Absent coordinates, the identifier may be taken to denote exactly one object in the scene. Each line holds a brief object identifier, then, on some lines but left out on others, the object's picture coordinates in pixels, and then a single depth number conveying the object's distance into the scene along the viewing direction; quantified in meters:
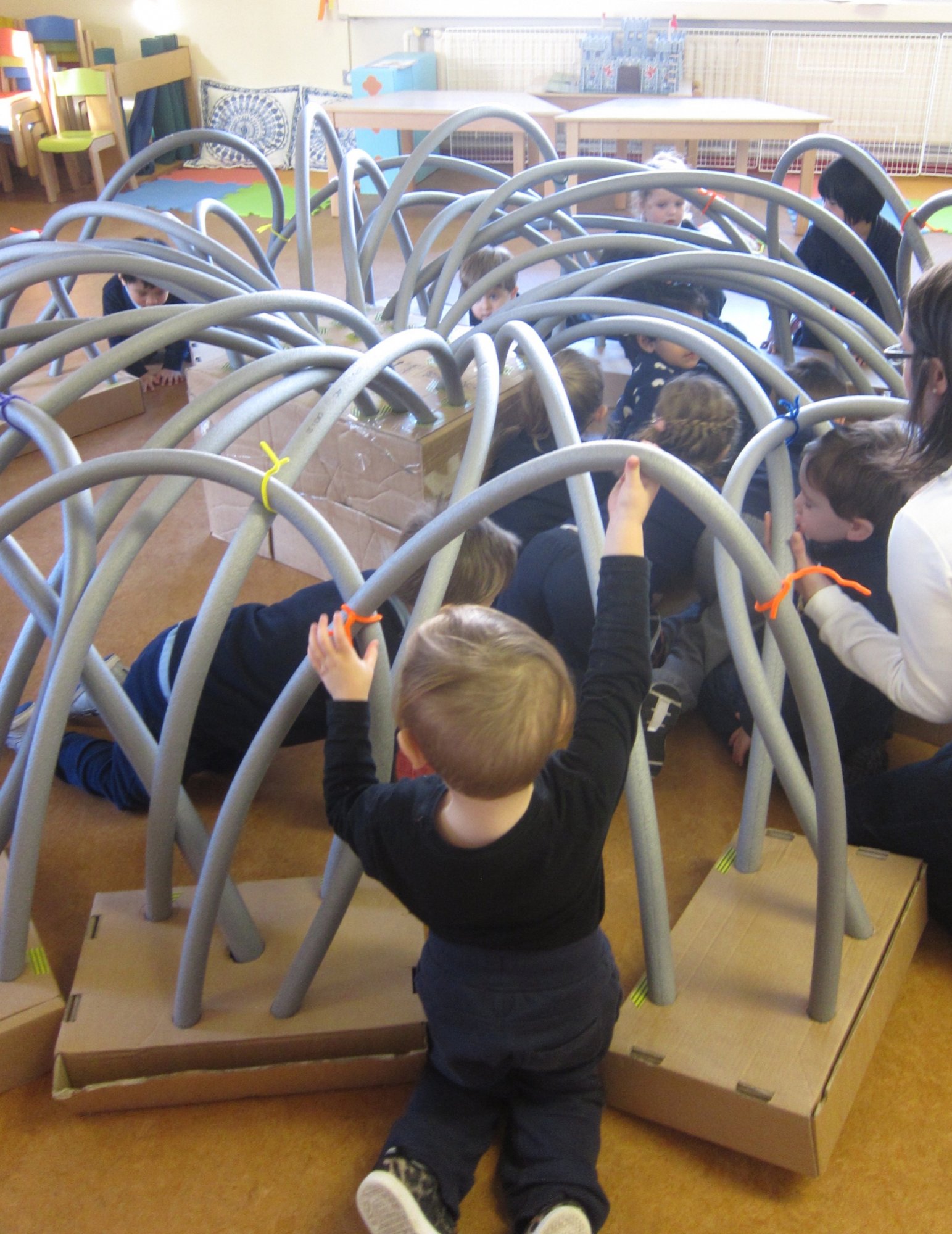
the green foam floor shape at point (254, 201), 5.30
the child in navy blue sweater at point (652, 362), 2.28
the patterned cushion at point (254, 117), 6.35
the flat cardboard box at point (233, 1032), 1.22
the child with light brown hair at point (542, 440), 2.01
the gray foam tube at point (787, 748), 1.21
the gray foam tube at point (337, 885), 1.17
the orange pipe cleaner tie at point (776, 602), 1.01
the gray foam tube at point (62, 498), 1.12
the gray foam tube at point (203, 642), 1.16
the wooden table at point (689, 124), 4.65
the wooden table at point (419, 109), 4.90
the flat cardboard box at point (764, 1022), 1.13
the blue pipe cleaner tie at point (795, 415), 1.31
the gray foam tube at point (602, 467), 0.98
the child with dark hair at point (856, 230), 2.74
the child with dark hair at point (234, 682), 1.55
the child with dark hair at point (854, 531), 1.49
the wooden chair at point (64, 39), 5.91
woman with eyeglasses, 1.20
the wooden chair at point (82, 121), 5.52
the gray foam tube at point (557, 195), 2.09
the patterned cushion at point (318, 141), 6.22
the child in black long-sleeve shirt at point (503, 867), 0.88
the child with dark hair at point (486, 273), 2.56
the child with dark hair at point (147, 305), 3.00
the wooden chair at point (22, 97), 5.39
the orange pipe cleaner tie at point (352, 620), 1.05
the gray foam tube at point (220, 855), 1.14
